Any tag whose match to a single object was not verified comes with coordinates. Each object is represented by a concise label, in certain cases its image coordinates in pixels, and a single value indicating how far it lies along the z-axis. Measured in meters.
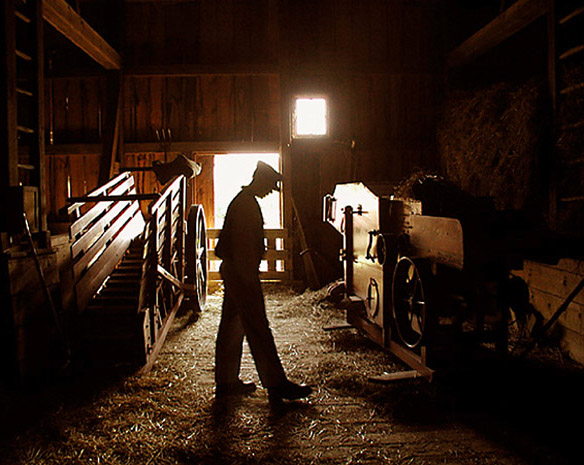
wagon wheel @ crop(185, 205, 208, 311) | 6.52
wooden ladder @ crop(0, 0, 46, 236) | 4.27
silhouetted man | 3.66
